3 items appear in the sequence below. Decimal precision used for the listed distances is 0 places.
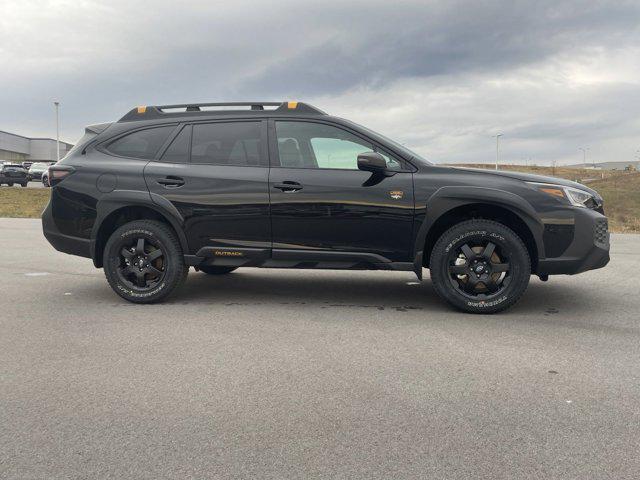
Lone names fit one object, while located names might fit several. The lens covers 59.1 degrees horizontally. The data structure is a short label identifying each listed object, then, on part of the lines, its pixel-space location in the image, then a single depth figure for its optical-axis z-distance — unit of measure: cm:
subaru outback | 482
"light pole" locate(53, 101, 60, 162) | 5375
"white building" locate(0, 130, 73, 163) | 9244
